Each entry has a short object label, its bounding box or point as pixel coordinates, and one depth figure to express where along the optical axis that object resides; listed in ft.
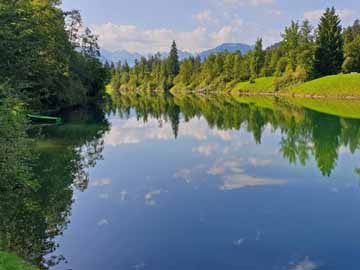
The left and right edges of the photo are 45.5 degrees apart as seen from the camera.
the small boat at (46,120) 109.40
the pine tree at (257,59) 332.19
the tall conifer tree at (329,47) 258.98
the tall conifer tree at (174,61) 469.16
